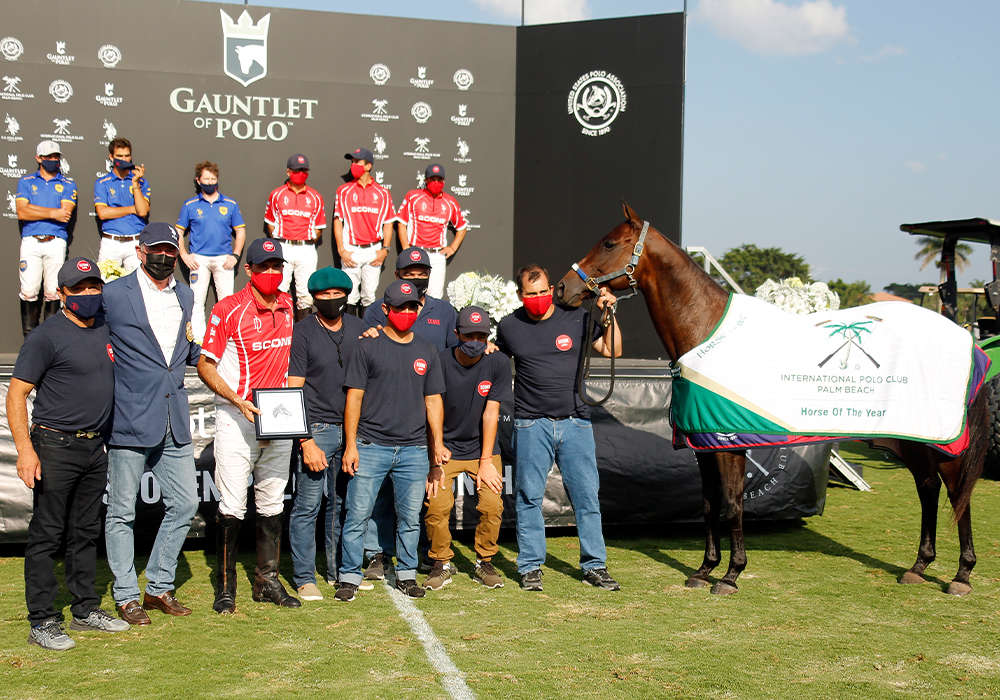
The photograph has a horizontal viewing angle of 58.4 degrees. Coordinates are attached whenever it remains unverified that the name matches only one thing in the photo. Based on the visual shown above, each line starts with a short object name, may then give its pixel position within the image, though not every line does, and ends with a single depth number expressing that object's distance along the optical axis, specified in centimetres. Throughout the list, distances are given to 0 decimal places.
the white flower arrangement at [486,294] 912
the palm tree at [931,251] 6688
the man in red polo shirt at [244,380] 506
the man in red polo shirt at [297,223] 1066
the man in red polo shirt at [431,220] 1110
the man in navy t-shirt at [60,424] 446
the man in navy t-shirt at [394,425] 536
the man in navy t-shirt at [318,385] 537
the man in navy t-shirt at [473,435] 572
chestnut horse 570
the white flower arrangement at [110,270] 892
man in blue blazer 481
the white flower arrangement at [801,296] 925
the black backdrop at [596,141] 1157
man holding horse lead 571
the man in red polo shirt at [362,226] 1088
